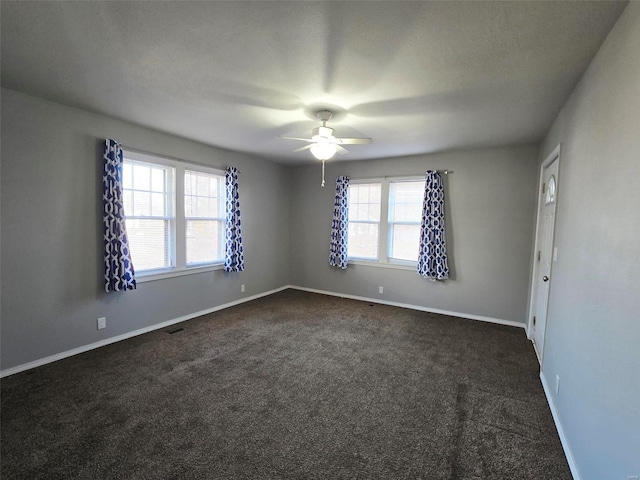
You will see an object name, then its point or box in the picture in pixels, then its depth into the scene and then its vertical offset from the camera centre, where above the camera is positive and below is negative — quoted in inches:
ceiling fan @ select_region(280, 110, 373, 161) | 115.6 +31.7
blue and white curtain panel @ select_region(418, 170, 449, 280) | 179.8 -3.6
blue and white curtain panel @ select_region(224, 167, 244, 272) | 184.7 -5.4
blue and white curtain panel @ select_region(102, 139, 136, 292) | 127.1 -3.2
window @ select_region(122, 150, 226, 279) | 143.3 +1.2
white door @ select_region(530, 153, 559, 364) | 117.7 -9.7
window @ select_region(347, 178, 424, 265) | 195.8 +1.9
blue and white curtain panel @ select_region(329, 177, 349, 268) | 214.5 -1.1
